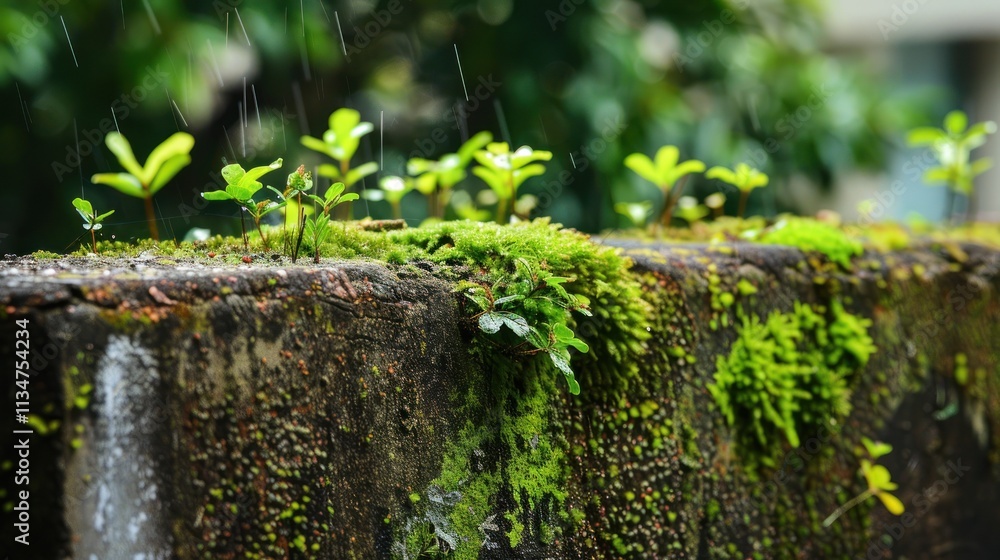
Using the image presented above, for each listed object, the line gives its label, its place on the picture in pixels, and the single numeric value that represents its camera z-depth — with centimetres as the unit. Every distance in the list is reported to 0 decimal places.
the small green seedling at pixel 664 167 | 239
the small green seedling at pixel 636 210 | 272
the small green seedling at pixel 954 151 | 346
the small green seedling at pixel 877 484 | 237
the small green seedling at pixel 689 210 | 298
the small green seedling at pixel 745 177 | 253
